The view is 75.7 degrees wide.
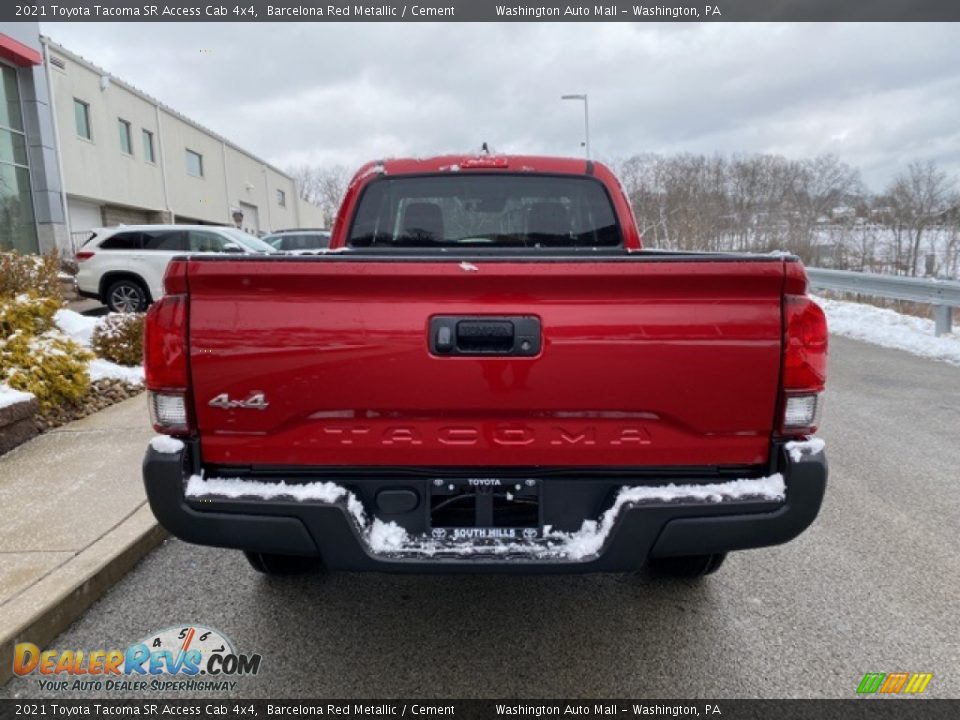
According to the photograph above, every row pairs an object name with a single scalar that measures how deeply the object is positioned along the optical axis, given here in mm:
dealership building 16359
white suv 11664
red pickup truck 1948
